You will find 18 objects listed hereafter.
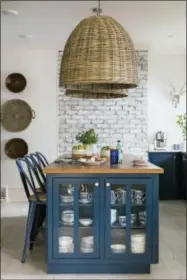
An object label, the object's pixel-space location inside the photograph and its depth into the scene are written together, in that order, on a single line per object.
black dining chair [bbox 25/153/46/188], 3.36
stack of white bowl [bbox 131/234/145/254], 2.65
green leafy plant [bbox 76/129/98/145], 3.53
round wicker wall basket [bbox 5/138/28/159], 5.26
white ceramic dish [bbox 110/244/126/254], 2.65
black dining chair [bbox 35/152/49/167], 3.74
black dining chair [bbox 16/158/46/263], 2.90
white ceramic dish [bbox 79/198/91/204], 2.62
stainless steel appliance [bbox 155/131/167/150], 5.19
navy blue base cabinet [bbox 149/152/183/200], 4.73
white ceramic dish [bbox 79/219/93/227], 2.63
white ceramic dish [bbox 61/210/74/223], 2.63
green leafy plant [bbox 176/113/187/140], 5.06
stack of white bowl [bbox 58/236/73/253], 2.65
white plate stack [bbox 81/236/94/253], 2.65
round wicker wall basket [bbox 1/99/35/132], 5.23
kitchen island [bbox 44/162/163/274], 2.59
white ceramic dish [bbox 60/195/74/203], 2.62
